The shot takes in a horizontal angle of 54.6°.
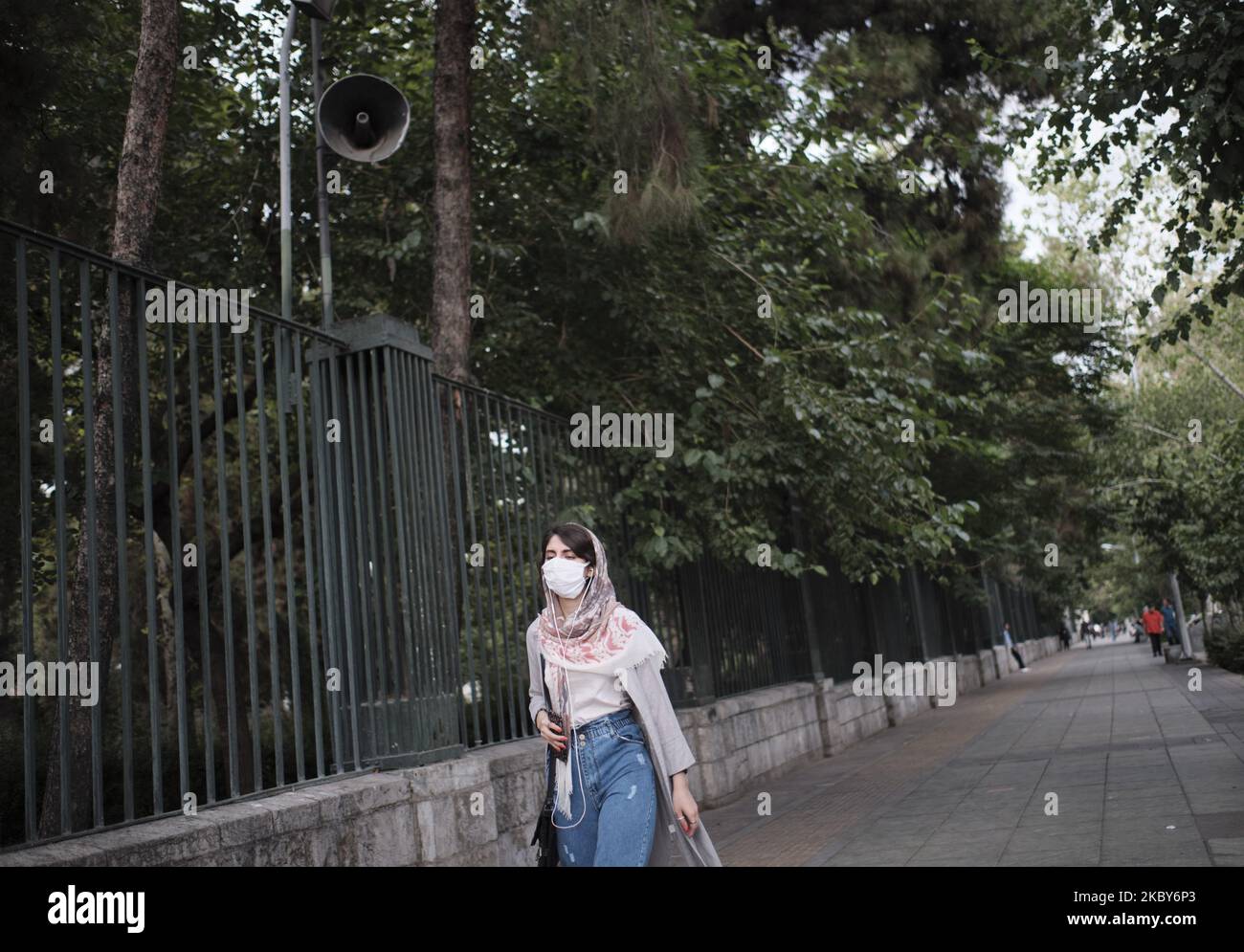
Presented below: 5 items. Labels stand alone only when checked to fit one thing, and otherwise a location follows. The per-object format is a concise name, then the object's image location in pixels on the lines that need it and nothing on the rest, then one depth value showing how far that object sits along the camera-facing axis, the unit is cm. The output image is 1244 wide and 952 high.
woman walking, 429
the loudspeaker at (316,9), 651
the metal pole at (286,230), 617
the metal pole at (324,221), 635
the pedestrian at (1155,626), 3529
